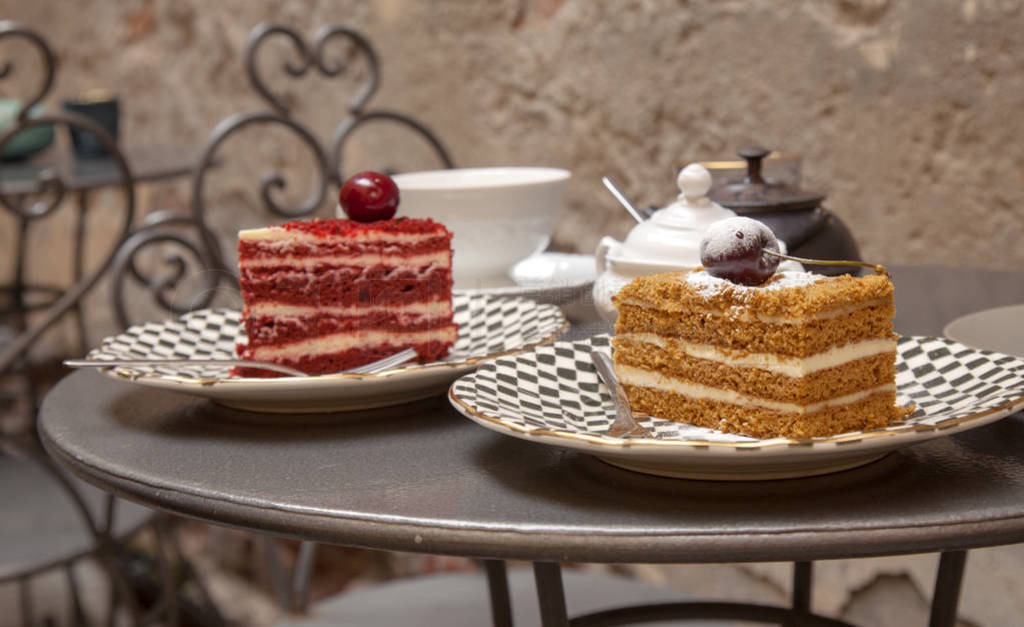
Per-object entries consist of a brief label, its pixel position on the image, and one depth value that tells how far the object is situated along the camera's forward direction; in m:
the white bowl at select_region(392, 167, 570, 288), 1.16
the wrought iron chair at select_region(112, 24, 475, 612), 1.27
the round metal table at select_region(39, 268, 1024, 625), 0.84
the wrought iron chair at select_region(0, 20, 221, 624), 1.45
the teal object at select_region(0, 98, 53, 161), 2.04
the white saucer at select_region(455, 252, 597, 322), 1.14
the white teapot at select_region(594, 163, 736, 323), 1.02
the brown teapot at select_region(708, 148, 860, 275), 1.06
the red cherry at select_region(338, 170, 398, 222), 1.02
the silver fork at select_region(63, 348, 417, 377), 0.97
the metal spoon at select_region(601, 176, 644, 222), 1.05
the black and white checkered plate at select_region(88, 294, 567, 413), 0.95
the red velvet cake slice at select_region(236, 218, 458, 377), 1.01
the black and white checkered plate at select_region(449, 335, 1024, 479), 0.85
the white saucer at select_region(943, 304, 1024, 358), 1.00
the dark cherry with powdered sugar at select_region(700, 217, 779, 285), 0.90
